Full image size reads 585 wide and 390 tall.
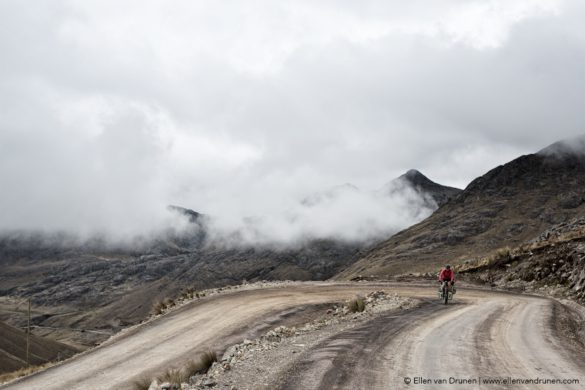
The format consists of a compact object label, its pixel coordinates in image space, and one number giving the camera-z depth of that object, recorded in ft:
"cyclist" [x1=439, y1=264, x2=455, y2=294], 90.68
